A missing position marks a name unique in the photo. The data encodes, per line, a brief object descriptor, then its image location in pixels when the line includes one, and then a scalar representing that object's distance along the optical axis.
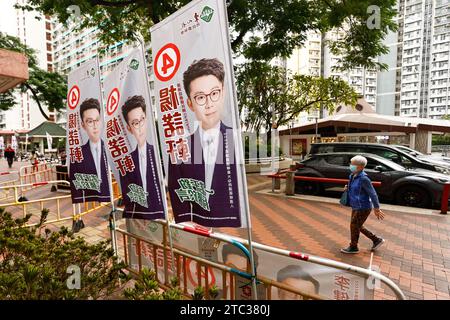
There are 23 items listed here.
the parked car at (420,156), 13.35
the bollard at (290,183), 9.77
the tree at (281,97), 20.41
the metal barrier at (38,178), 12.91
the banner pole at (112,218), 4.12
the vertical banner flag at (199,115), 2.45
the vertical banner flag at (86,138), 4.18
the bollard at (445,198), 6.93
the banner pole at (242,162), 2.38
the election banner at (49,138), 16.98
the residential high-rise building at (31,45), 59.16
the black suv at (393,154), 9.89
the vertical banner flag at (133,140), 3.36
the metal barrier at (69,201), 6.49
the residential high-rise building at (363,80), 64.56
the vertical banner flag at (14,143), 31.11
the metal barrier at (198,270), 2.49
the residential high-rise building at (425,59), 68.69
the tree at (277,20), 8.88
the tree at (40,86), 17.56
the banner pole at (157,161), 3.28
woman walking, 4.57
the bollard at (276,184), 10.73
